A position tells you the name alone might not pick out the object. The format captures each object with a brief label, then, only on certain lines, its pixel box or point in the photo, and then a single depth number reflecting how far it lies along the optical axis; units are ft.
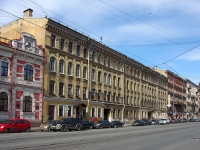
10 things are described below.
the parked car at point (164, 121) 197.24
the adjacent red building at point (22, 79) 104.17
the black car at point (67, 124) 99.25
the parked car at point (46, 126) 99.86
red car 85.60
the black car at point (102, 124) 126.76
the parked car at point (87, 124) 111.61
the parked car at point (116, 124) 137.69
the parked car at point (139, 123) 160.15
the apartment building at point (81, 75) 123.54
